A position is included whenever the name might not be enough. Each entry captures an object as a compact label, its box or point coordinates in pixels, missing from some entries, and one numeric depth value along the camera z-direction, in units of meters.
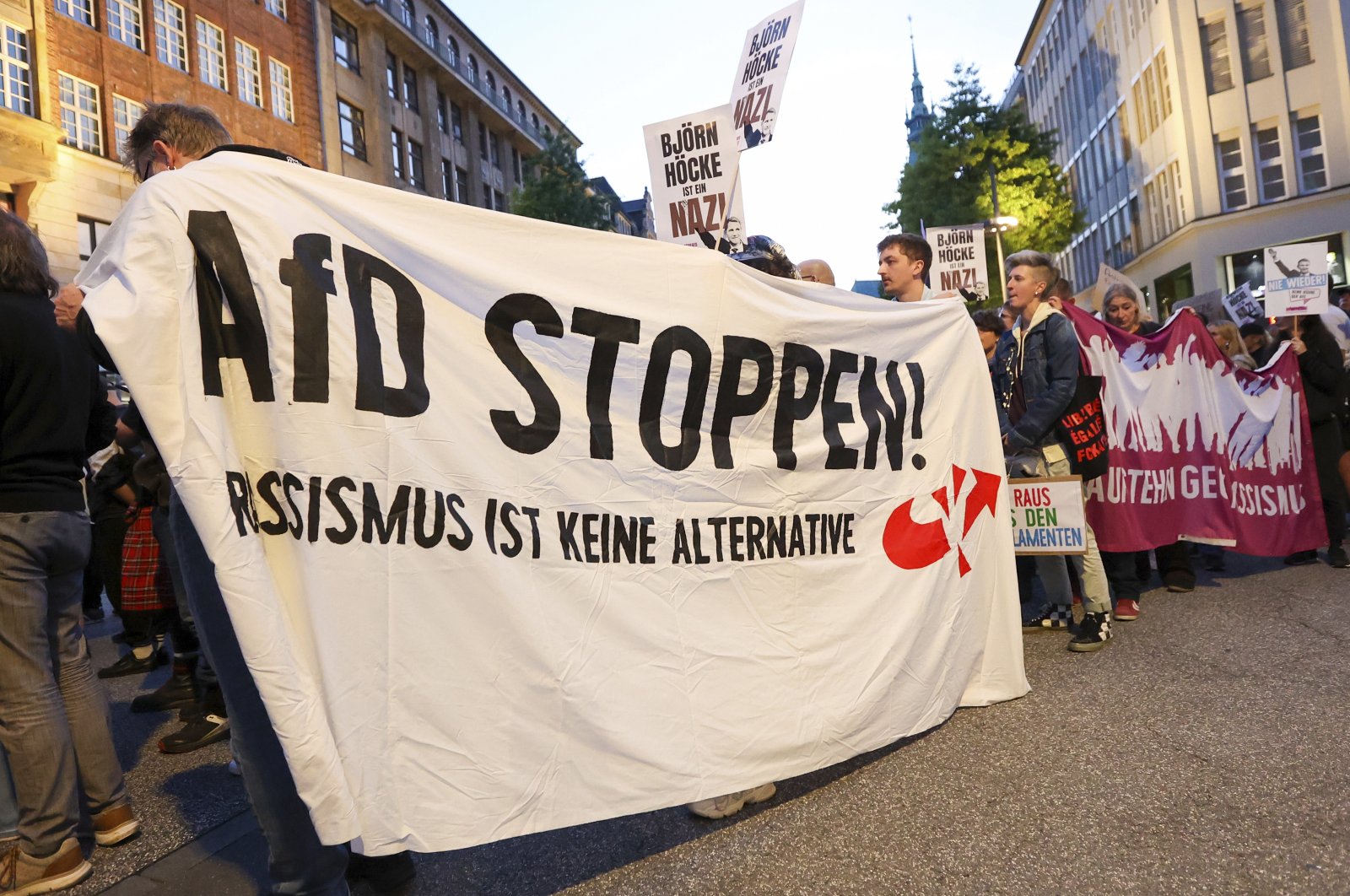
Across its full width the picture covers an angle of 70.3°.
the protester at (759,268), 3.19
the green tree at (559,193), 36.09
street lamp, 28.09
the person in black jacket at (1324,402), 7.29
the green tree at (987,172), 33.72
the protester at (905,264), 5.10
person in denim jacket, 5.14
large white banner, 2.23
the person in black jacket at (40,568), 2.85
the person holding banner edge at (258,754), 2.33
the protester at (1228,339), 7.78
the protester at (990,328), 6.73
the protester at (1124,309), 6.96
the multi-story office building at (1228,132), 28.77
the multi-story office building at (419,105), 33.75
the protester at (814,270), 6.02
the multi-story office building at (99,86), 20.38
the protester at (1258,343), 7.95
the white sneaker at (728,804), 3.18
